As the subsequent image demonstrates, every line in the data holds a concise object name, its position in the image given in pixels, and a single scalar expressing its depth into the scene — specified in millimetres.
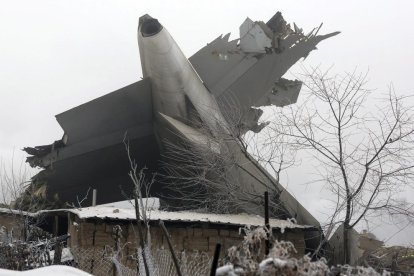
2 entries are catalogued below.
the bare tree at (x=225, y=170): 13641
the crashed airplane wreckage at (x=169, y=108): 15078
